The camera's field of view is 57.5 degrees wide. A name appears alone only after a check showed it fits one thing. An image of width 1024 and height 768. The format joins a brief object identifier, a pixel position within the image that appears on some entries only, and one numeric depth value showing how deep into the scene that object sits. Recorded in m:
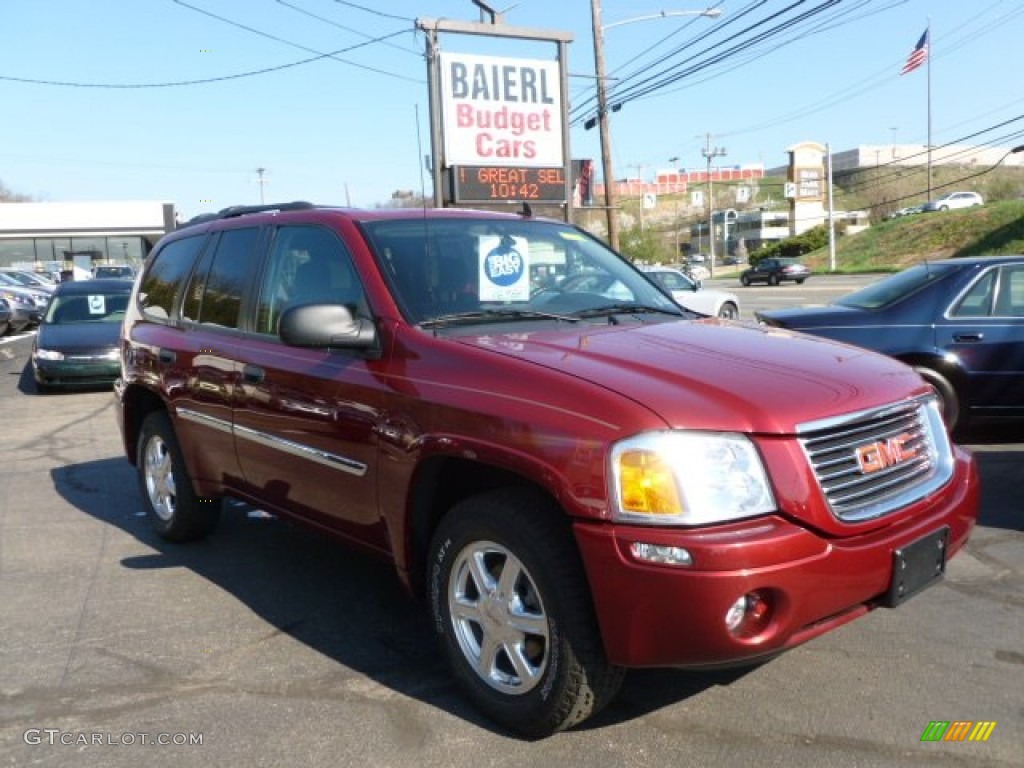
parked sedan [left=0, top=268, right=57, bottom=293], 36.53
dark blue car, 7.12
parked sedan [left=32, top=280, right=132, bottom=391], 12.70
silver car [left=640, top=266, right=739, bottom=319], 18.46
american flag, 35.84
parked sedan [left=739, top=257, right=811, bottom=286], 49.12
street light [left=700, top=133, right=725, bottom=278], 81.19
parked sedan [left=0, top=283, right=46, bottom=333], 25.22
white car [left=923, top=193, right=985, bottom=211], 69.76
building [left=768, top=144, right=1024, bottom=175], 122.00
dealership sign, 18.66
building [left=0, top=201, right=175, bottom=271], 63.00
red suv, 2.72
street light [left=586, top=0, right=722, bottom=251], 23.45
